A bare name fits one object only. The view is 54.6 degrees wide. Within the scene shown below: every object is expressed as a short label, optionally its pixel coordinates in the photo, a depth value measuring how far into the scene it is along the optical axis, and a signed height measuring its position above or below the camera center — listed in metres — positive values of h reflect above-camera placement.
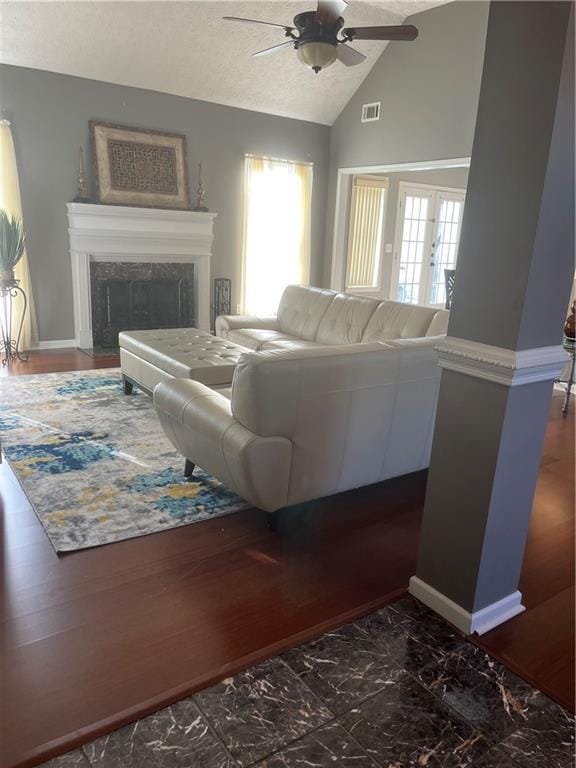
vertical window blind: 7.84 +0.08
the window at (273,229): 7.05 +0.05
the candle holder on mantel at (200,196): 6.50 +0.37
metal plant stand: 5.41 -1.03
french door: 8.61 +0.00
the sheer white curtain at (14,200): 5.29 +0.18
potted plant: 5.04 -0.24
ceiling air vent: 6.69 +1.47
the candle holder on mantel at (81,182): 5.72 +0.41
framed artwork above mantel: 5.84 +0.63
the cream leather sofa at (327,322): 4.00 -0.68
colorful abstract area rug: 2.54 -1.30
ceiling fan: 3.31 +1.23
